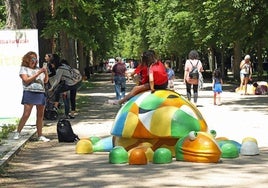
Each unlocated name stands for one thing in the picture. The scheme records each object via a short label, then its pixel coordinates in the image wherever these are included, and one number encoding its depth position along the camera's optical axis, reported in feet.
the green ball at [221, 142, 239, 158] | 31.89
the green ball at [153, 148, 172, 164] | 30.40
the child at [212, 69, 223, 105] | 70.88
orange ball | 30.17
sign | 47.57
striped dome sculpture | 32.12
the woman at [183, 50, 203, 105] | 65.92
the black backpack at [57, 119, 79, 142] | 40.09
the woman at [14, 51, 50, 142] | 39.73
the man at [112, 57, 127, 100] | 73.26
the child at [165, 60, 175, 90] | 75.97
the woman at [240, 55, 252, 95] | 91.40
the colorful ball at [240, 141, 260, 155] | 32.80
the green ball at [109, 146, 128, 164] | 30.60
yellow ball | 34.73
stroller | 55.88
